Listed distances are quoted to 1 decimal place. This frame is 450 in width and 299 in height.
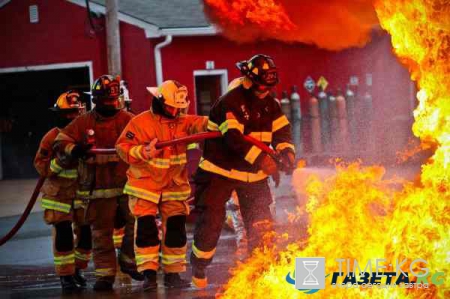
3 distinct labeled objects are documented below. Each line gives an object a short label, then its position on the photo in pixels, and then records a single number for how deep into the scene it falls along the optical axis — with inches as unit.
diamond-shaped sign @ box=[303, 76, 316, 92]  1168.0
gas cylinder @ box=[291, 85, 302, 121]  1143.2
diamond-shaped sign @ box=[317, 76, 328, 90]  1174.7
